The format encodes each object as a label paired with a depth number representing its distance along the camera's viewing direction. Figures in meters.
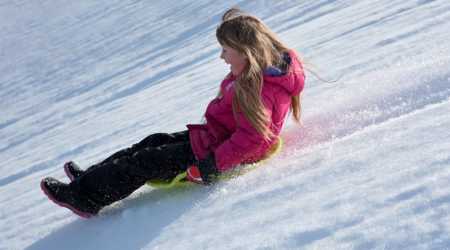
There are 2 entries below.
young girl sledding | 5.30
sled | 5.51
